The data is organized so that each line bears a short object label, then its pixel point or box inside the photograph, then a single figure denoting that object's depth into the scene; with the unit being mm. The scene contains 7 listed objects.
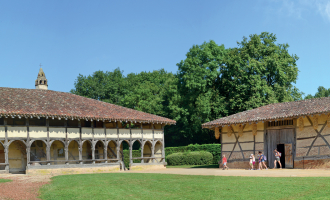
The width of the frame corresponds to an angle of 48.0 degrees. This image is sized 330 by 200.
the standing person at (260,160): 26938
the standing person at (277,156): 26516
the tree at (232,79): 41875
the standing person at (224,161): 28338
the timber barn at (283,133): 25062
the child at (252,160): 27281
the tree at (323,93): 68375
